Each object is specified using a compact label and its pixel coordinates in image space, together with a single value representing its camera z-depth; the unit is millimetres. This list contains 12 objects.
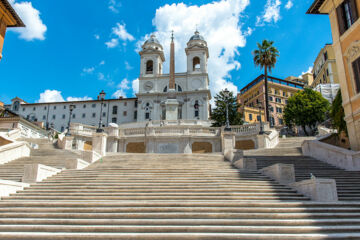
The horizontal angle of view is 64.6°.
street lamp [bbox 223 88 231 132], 22656
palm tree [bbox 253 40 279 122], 46000
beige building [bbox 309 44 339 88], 61553
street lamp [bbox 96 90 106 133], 25597
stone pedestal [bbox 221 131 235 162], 22203
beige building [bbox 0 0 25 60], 23323
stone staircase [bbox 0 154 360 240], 7578
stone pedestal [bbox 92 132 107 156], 22156
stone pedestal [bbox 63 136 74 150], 26406
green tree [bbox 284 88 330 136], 46312
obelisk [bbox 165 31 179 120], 47891
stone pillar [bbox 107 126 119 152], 29234
